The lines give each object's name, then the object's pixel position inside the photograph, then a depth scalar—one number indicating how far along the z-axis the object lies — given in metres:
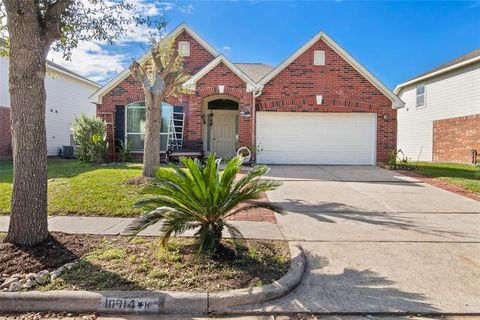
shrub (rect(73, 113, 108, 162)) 13.70
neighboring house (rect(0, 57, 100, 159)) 17.19
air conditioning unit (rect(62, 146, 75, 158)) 19.27
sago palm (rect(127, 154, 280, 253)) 3.97
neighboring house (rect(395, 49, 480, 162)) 17.44
